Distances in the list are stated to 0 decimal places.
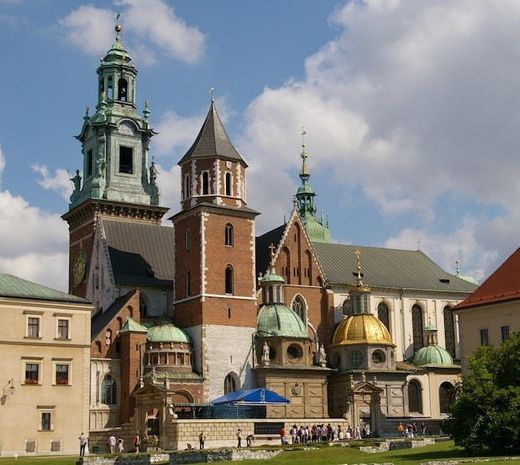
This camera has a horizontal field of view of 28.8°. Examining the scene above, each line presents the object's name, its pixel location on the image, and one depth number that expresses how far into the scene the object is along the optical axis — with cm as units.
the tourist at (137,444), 6030
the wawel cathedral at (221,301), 7050
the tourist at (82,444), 5531
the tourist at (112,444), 6078
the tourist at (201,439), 5770
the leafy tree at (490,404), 4094
